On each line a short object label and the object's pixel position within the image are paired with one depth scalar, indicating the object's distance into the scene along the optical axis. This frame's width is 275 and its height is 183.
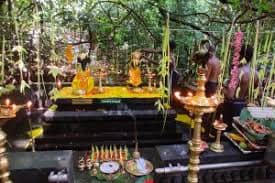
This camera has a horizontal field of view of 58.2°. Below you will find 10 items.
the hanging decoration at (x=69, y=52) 5.42
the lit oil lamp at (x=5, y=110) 1.65
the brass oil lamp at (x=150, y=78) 5.53
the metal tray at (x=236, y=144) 2.62
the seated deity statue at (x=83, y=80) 5.06
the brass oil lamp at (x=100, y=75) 5.27
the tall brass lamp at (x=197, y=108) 1.68
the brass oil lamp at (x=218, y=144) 2.69
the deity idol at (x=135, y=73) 5.49
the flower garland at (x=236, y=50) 2.81
